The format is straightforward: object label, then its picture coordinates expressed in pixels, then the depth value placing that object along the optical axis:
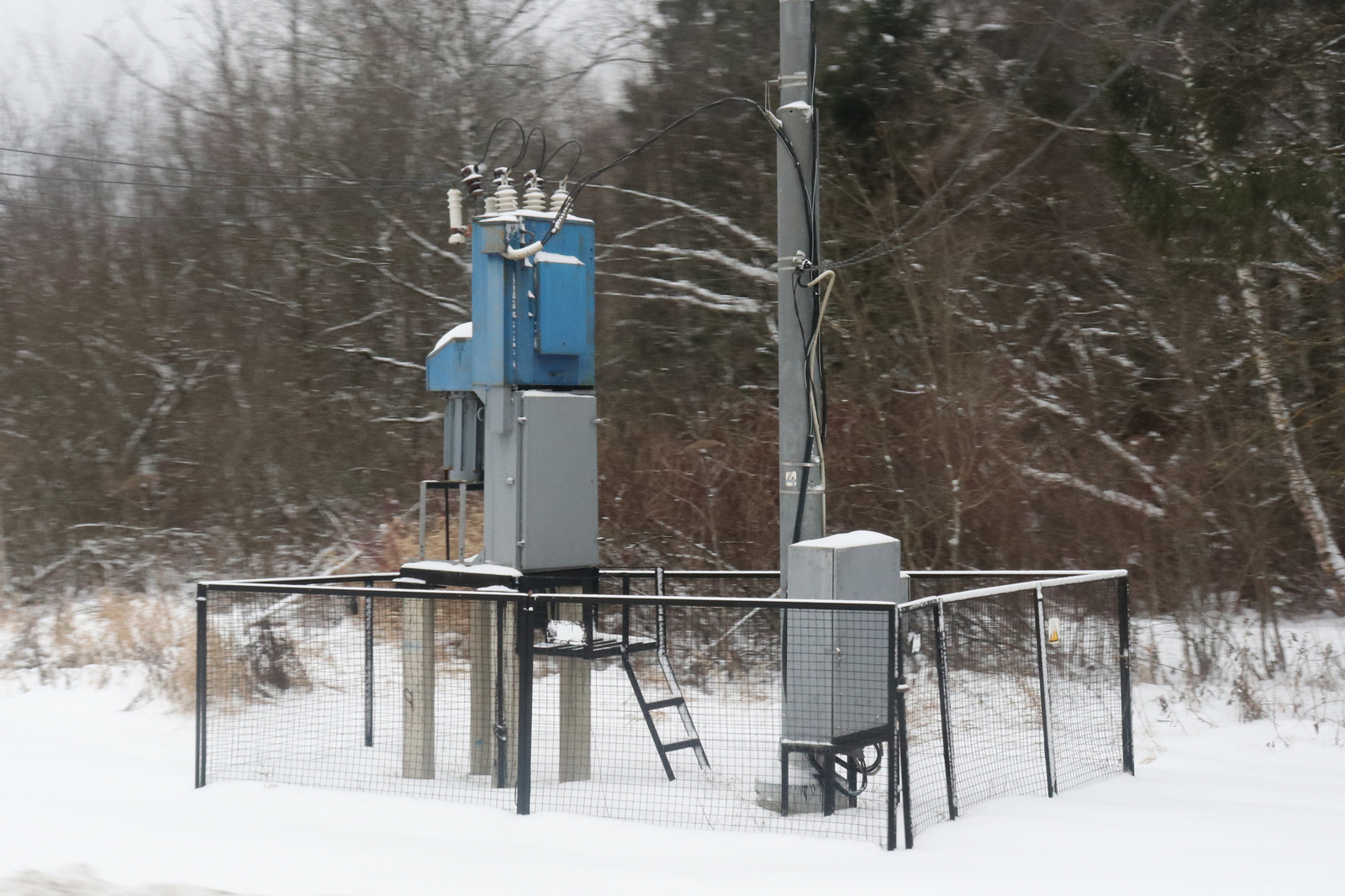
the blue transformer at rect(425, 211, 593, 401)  16.67
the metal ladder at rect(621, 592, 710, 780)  15.95
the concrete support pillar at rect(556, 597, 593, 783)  16.53
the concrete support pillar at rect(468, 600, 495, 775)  16.16
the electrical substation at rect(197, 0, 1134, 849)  14.28
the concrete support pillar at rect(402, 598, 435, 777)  17.00
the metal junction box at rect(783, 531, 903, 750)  13.99
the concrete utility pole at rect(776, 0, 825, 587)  15.94
